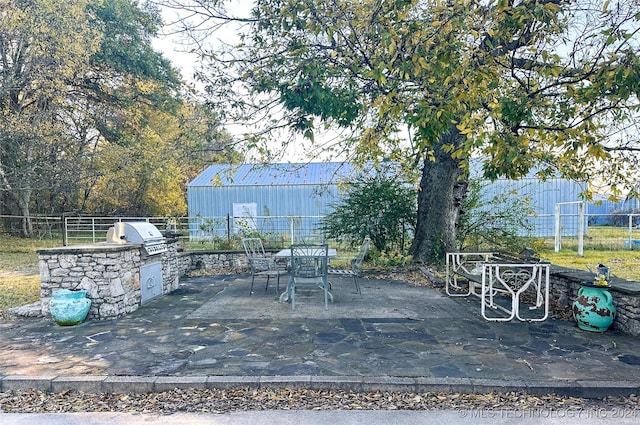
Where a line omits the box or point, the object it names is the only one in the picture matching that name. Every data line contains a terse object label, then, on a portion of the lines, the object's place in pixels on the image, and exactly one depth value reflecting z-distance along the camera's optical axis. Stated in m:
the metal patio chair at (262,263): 6.55
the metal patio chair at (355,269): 6.28
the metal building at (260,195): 15.68
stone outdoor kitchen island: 5.16
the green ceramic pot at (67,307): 4.87
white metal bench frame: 4.98
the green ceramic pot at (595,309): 4.49
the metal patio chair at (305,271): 5.68
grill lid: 5.88
